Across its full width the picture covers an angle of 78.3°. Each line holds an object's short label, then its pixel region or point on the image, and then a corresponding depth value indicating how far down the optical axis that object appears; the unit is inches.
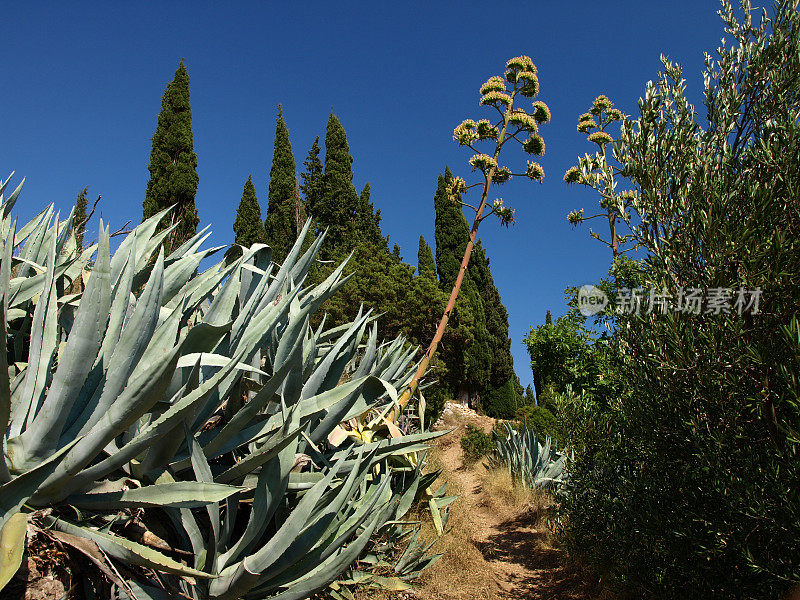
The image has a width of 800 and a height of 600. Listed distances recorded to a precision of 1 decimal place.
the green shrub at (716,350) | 105.7
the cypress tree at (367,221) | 1028.1
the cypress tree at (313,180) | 1084.5
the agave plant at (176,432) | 52.8
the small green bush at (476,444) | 465.4
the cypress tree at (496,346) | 978.7
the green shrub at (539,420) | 436.5
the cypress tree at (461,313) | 737.6
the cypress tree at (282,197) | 1032.2
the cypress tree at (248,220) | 1069.8
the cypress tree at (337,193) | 1015.6
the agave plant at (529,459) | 340.5
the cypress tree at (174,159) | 800.3
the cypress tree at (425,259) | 1078.4
